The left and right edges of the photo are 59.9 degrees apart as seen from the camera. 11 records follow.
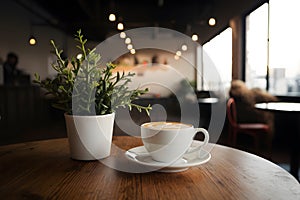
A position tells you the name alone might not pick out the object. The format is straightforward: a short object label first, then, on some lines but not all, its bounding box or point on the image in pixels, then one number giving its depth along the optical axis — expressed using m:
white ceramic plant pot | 0.81
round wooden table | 0.60
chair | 3.38
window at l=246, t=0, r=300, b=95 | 4.43
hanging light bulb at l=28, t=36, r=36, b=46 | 4.38
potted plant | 0.81
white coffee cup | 0.73
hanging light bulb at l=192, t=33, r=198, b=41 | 5.80
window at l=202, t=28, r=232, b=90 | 5.78
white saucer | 0.73
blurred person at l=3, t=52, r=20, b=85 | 4.53
